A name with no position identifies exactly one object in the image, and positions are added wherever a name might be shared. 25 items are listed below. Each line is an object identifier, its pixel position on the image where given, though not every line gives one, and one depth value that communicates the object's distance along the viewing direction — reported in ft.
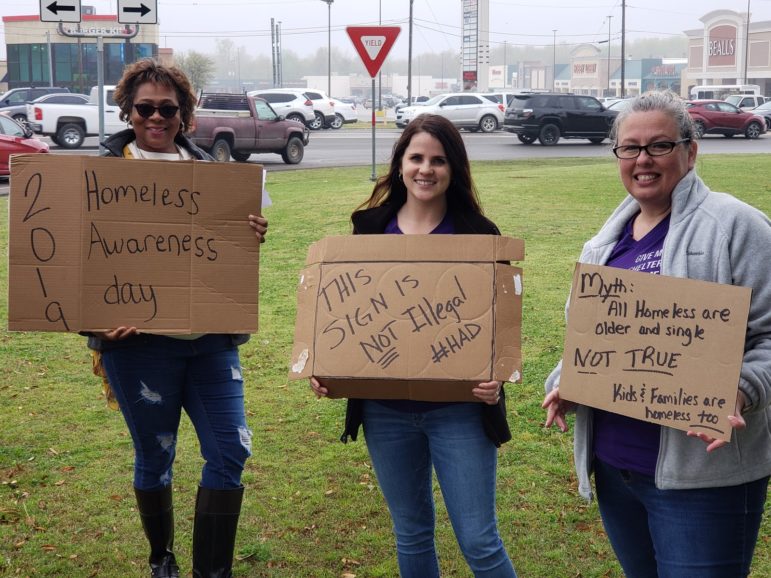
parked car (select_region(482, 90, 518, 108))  129.39
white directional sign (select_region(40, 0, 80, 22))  33.17
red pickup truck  63.05
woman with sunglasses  10.27
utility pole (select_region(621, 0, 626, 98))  187.83
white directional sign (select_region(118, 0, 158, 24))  33.09
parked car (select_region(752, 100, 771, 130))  118.42
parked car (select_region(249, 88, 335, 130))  121.19
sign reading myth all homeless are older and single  7.14
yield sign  43.98
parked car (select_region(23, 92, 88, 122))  92.71
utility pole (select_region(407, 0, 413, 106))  160.35
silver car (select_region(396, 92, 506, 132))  111.75
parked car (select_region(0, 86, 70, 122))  108.99
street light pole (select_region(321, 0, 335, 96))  207.43
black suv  85.66
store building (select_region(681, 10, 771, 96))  262.88
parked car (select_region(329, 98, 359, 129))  128.47
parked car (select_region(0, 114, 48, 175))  55.88
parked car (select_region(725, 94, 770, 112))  146.92
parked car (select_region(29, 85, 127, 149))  81.05
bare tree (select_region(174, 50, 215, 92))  267.22
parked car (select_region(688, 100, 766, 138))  99.91
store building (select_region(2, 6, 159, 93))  190.08
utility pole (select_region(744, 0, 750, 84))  254.47
